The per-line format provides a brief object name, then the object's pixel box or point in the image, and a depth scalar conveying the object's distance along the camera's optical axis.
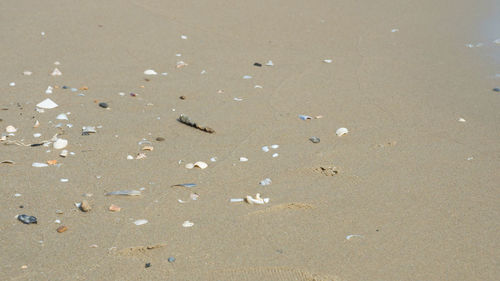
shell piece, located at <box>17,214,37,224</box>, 2.60
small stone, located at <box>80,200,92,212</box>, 2.71
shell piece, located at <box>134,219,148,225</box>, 2.65
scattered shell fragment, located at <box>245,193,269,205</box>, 2.84
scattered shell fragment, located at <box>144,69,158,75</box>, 4.53
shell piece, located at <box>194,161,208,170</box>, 3.18
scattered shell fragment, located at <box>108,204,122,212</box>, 2.74
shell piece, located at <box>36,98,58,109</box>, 3.84
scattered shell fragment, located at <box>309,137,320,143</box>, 3.54
